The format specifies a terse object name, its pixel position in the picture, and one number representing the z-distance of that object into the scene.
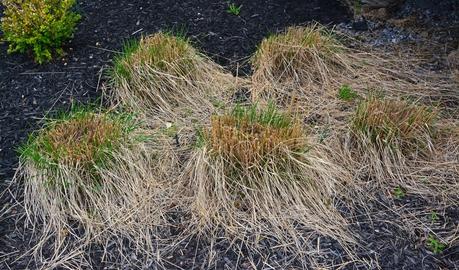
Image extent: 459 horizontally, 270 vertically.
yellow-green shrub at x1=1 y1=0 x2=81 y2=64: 3.83
